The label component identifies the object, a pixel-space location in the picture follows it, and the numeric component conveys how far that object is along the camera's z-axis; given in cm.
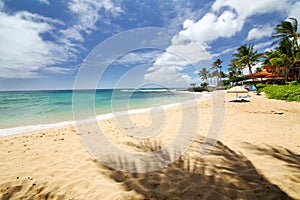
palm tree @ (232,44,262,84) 3066
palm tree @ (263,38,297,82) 2237
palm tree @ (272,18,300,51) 2172
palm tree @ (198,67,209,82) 7369
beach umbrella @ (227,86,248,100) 1339
